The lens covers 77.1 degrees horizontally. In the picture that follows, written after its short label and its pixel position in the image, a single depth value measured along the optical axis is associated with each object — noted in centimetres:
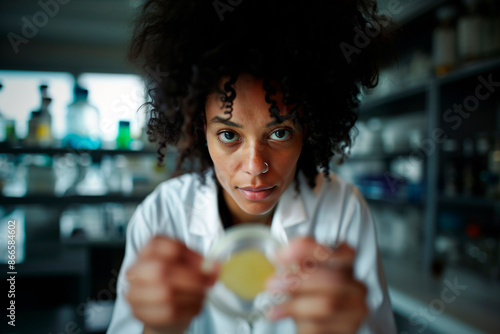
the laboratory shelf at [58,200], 170
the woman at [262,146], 42
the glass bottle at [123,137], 188
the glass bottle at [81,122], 168
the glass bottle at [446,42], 150
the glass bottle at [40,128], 173
